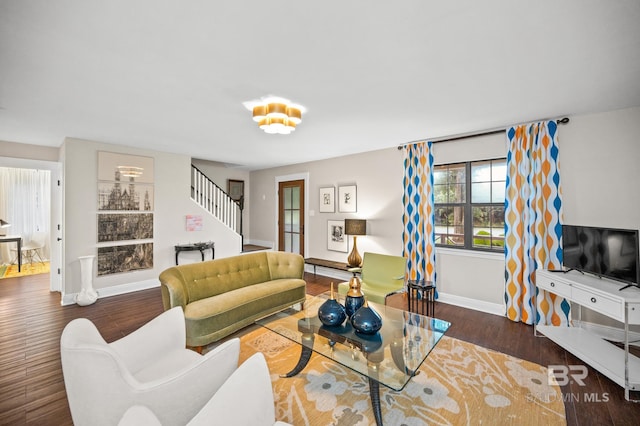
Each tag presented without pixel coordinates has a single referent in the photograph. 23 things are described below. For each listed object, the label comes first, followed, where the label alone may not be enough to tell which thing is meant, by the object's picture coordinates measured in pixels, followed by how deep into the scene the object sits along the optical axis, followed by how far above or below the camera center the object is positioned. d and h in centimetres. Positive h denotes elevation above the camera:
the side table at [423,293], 357 -122
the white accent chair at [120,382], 126 -85
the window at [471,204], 383 +13
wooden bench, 506 -101
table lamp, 475 -32
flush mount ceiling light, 273 +106
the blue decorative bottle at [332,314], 226 -86
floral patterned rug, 186 -143
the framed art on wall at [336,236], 552 -49
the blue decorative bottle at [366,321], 212 -87
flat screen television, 235 -39
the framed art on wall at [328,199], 567 +30
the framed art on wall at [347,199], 530 +29
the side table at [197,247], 520 -66
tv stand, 214 -87
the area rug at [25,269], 583 -128
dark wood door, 641 -4
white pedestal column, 404 -109
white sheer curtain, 660 +32
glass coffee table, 177 -103
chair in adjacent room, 667 -85
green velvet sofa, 272 -96
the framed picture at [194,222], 545 -17
